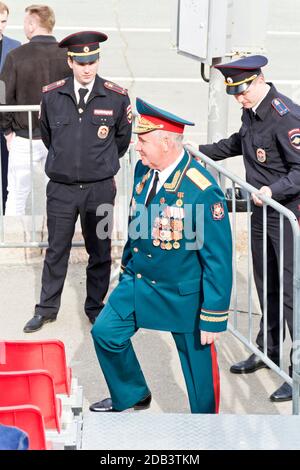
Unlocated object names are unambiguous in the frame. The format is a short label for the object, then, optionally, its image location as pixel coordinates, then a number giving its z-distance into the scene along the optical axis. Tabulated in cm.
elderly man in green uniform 531
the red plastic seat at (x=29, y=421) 412
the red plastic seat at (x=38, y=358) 487
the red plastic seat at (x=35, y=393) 448
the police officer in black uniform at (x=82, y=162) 714
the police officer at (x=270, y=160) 612
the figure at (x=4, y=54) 955
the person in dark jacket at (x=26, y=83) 859
